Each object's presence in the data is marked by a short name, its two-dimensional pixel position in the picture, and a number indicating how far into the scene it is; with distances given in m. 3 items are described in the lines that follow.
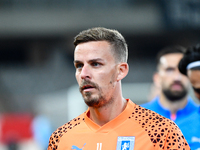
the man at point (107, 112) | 5.24
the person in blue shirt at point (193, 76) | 7.48
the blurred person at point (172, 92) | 10.92
